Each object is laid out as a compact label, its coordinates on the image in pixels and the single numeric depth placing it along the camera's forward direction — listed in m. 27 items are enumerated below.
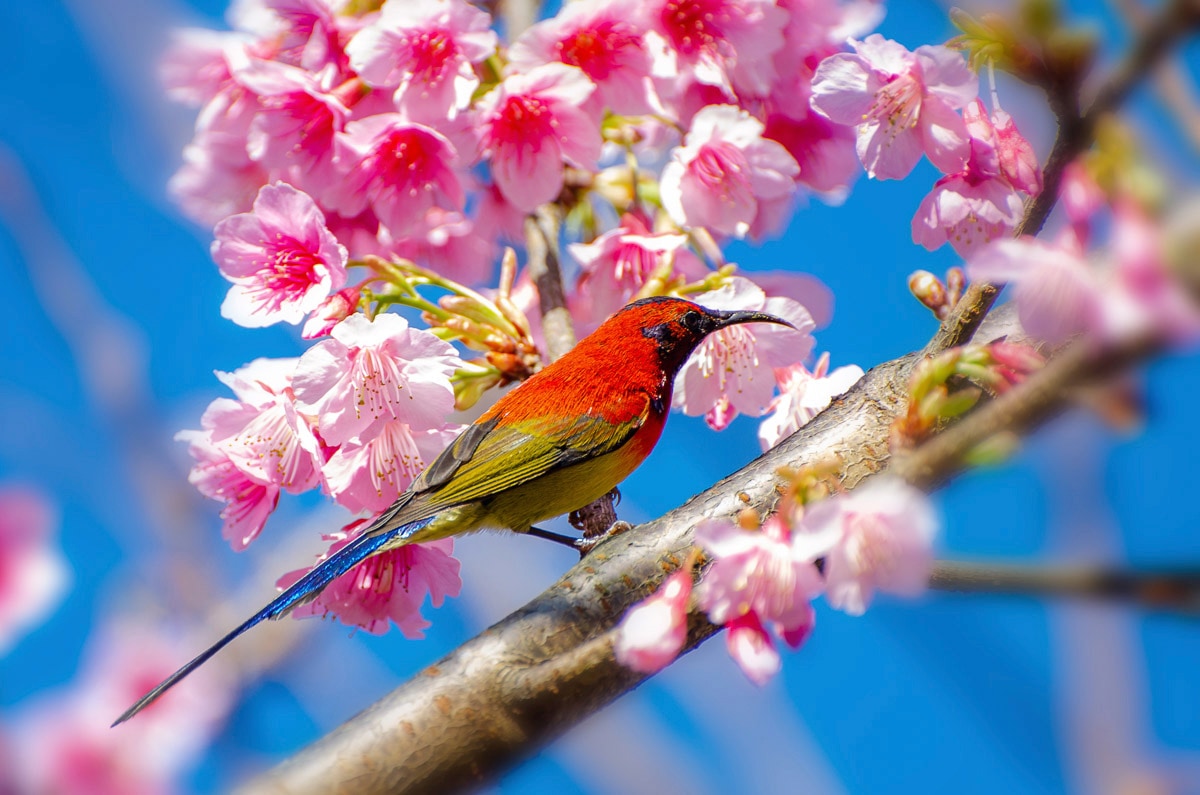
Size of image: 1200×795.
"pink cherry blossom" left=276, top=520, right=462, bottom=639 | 4.50
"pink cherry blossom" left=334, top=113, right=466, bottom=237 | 4.74
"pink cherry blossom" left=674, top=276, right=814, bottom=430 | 4.59
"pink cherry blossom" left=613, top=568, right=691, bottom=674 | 2.56
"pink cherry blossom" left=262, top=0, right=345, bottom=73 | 4.91
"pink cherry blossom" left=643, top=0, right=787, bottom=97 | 4.84
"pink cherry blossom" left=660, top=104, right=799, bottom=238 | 4.78
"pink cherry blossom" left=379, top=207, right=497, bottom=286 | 5.81
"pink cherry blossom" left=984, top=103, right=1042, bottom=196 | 4.35
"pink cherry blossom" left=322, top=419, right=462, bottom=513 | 4.27
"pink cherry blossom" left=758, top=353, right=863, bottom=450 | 4.73
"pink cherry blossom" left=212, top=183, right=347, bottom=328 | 4.33
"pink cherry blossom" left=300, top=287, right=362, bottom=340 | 4.22
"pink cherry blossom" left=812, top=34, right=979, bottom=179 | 4.30
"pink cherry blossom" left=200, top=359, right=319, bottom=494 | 4.25
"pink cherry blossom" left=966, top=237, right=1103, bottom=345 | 2.10
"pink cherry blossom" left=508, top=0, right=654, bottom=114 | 4.76
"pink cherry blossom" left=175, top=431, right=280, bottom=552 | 4.54
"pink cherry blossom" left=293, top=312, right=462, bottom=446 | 3.97
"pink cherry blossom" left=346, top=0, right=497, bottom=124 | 4.62
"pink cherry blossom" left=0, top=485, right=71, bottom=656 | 3.52
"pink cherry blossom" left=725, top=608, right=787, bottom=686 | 2.97
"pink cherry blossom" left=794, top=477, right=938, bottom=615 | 2.42
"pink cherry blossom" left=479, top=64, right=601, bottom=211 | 4.72
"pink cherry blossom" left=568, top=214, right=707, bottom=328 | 4.99
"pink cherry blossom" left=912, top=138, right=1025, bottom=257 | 4.38
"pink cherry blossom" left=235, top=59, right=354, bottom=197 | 4.89
